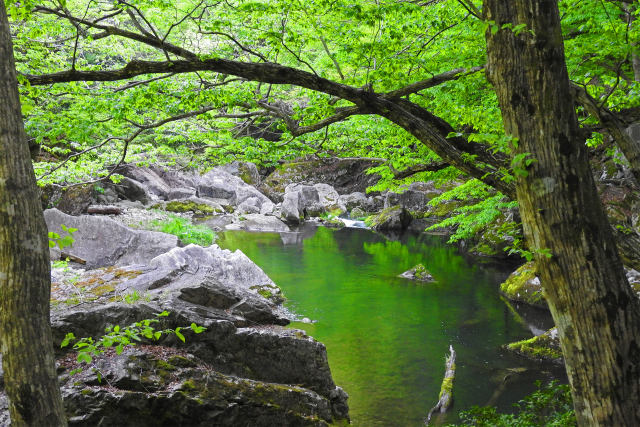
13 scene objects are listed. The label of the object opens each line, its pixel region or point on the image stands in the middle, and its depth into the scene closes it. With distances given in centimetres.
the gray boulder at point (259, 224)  2658
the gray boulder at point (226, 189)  3406
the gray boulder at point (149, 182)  3172
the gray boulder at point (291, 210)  2911
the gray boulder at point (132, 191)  2841
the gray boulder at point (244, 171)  3884
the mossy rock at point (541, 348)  995
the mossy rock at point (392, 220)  2781
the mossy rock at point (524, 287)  1387
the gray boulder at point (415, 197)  2995
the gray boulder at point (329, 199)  3362
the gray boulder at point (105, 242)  1373
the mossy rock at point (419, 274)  1669
